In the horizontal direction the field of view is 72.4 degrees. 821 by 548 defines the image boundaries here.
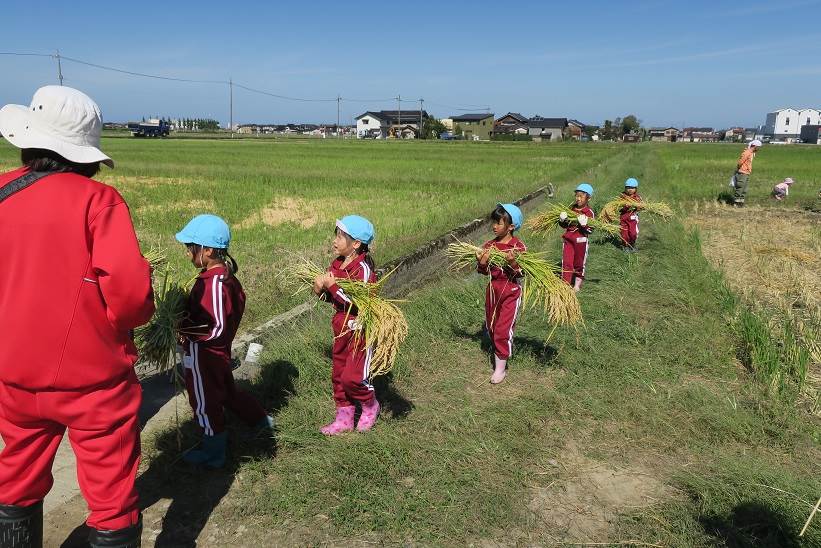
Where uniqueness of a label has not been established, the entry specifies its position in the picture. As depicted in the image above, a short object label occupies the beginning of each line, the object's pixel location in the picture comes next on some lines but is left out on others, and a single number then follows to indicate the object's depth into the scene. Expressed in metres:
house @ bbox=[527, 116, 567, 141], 98.82
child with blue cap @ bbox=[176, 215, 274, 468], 2.86
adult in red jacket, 1.81
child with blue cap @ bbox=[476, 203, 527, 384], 4.23
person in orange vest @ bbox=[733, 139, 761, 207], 13.57
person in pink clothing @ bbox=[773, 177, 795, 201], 15.42
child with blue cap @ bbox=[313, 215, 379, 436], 3.24
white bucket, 4.23
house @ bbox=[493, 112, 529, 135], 104.75
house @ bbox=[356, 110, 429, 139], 99.50
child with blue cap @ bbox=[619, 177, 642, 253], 8.42
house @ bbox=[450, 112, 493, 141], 103.62
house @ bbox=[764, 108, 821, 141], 150.38
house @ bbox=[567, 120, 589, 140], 108.26
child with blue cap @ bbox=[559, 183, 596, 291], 6.48
